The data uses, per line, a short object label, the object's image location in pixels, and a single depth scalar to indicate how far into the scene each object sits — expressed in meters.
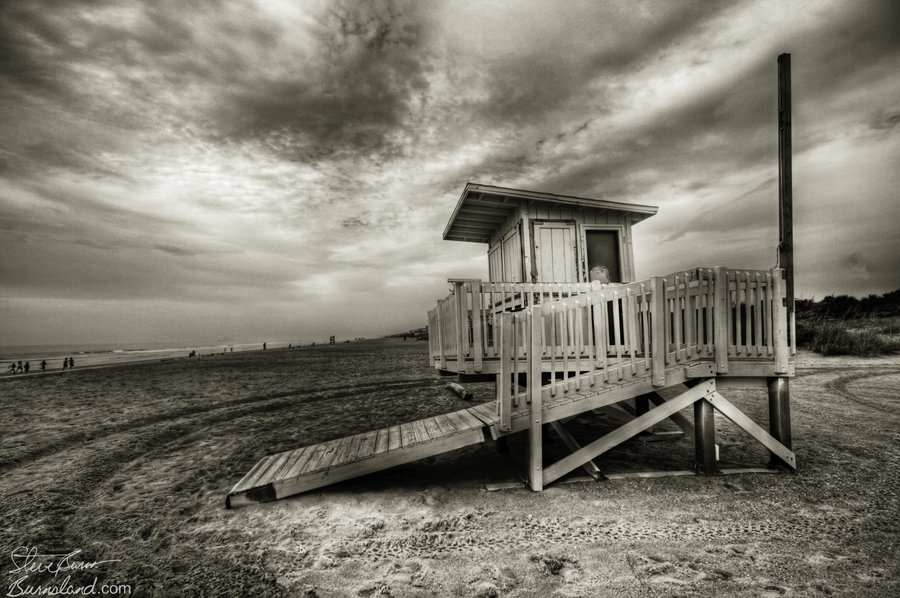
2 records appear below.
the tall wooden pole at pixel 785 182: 6.42
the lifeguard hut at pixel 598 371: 5.32
